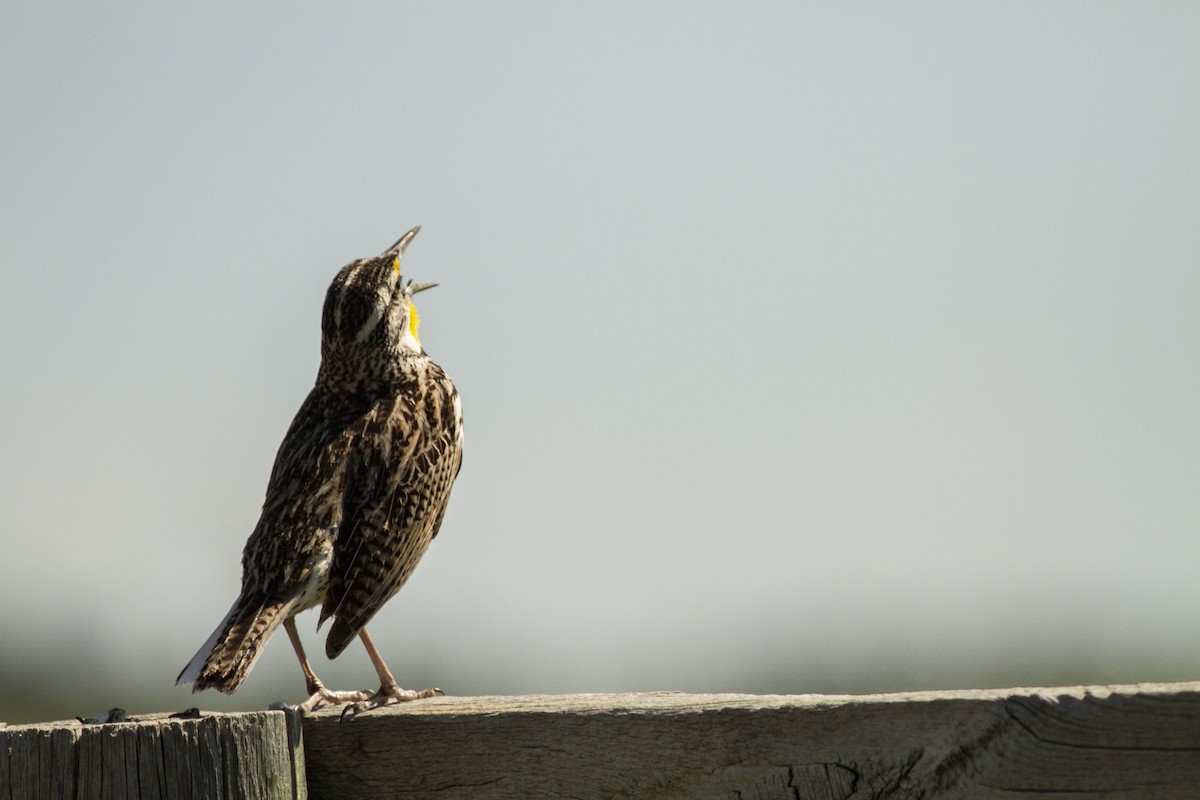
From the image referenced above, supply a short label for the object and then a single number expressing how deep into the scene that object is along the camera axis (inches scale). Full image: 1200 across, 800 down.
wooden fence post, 290.5
